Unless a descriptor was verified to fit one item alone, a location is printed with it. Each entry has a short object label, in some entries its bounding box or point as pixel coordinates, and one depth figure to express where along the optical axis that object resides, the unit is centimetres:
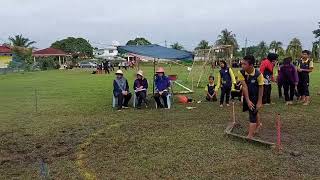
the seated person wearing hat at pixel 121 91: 897
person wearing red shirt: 863
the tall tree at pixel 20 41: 5306
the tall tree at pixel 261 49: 4974
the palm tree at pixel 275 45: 4916
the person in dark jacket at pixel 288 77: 875
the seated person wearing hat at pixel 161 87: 894
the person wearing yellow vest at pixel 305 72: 878
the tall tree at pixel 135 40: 6340
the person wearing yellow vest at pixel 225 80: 884
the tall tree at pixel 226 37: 5392
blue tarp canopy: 1030
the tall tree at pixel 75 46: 6608
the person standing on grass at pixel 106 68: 2968
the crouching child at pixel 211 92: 989
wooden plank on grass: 504
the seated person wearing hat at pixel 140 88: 913
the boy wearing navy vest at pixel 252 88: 538
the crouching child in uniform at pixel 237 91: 945
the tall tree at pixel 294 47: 4011
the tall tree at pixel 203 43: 5610
